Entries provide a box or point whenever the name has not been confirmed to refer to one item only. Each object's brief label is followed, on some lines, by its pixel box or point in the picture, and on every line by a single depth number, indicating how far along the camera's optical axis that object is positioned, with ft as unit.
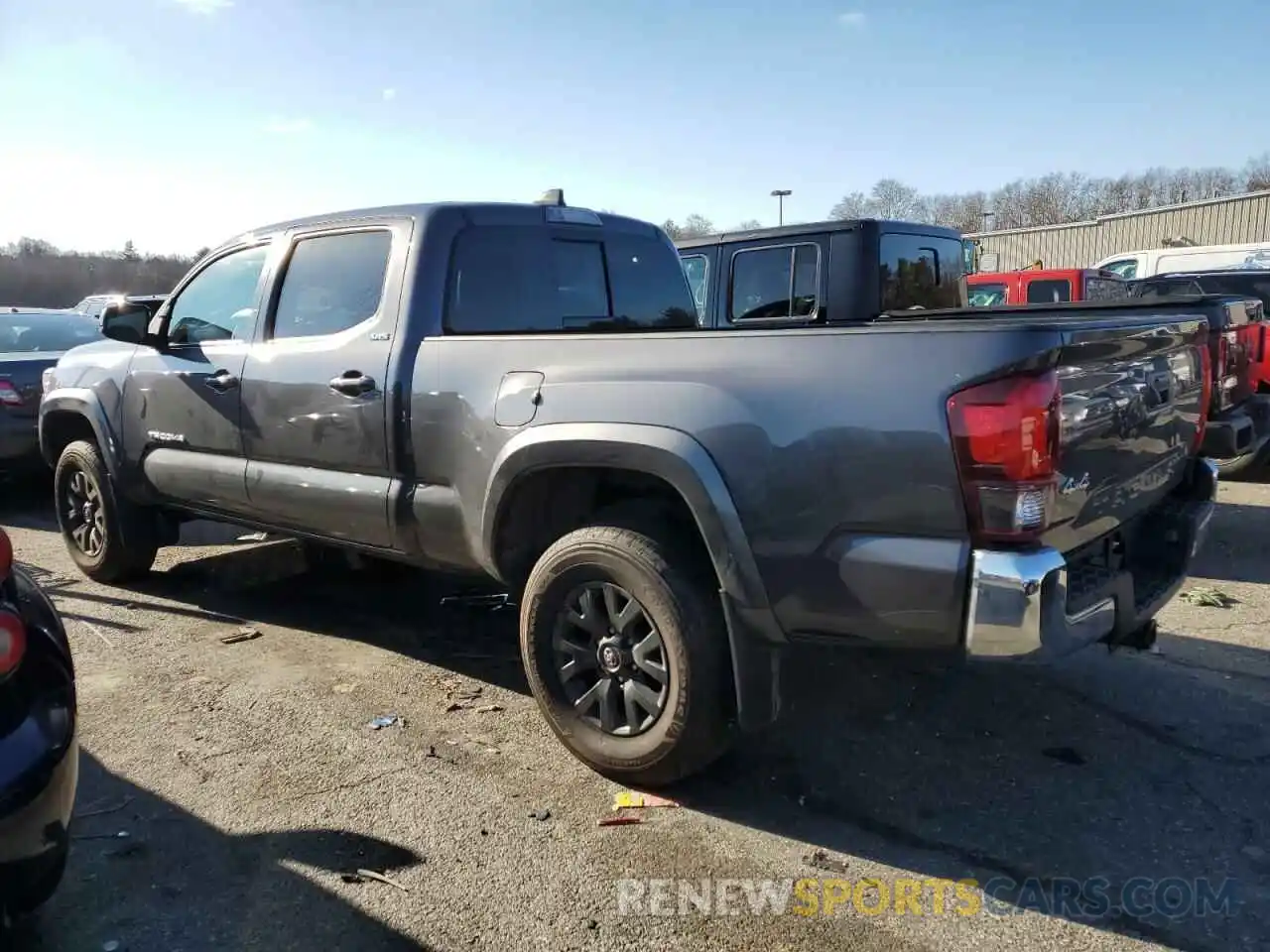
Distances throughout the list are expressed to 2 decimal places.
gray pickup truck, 8.66
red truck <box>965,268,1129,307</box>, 35.70
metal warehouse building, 91.61
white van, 47.10
